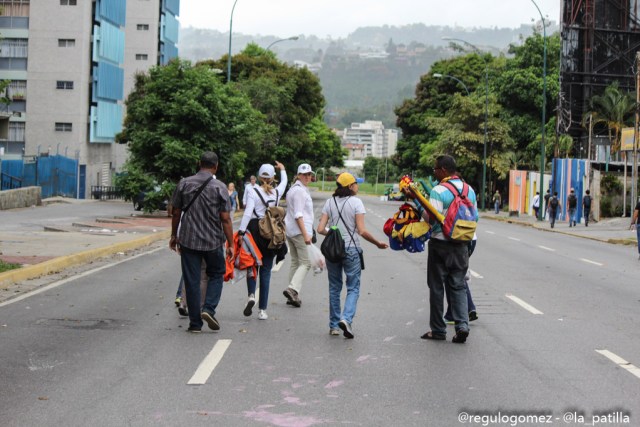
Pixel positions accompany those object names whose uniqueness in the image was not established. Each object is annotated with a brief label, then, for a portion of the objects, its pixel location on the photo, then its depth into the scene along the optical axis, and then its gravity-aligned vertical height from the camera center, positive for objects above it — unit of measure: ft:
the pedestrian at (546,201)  159.88 -0.62
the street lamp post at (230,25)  143.78 +25.71
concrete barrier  134.02 -3.45
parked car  120.47 -2.66
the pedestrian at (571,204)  131.23 -0.77
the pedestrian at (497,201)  197.16 -1.22
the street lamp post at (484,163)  192.95 +6.87
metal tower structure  179.01 +29.65
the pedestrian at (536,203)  157.24 -1.03
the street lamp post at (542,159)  150.51 +6.34
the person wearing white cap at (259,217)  35.73 -1.41
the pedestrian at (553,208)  131.65 -1.47
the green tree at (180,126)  116.57 +7.33
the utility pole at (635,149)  119.14 +6.88
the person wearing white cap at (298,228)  36.77 -1.66
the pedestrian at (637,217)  72.64 -1.27
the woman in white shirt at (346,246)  31.45 -1.95
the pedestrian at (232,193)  73.61 -0.75
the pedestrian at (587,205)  135.54 -0.87
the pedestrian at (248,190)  36.55 -0.20
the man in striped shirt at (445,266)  30.17 -2.42
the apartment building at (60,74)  206.69 +23.59
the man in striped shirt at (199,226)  31.60 -1.50
